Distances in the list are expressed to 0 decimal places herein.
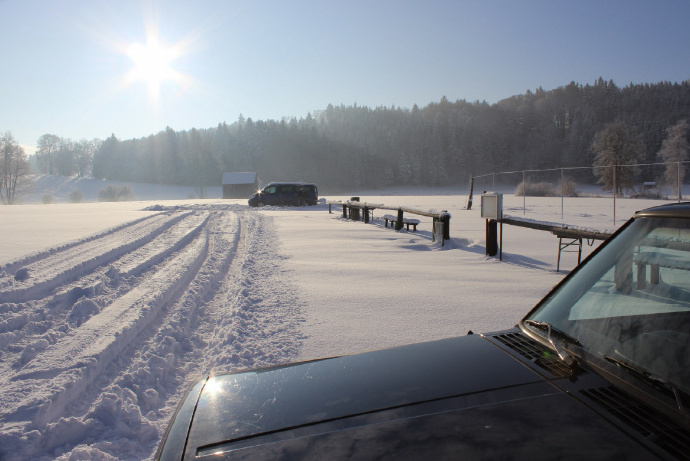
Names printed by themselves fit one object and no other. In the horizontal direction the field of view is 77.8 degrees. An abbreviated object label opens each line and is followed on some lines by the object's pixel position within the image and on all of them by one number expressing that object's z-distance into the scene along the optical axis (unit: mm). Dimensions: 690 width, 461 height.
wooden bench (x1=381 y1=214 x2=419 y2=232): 14328
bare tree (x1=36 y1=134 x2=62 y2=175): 124375
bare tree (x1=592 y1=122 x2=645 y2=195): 51594
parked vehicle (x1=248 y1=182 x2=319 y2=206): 33250
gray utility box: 8891
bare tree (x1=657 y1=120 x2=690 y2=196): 52162
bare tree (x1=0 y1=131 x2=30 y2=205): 71188
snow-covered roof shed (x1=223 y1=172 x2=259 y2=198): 66312
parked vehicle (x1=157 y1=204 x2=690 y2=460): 1310
